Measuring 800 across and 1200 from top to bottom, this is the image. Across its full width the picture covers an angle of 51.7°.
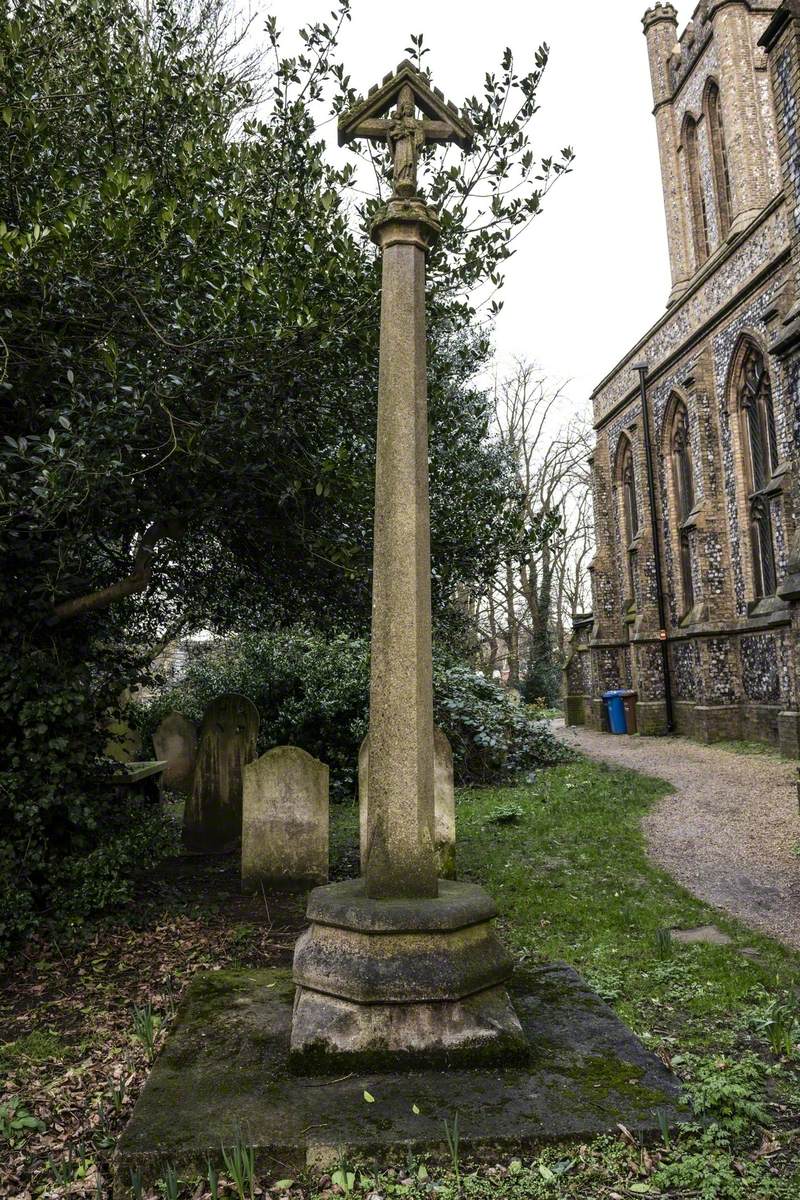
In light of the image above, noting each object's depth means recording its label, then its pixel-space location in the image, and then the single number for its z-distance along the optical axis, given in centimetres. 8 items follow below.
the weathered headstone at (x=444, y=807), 697
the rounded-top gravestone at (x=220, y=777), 903
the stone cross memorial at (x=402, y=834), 317
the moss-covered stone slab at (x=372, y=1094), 268
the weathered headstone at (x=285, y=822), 709
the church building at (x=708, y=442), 1606
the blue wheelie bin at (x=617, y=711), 2285
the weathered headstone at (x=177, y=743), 1260
